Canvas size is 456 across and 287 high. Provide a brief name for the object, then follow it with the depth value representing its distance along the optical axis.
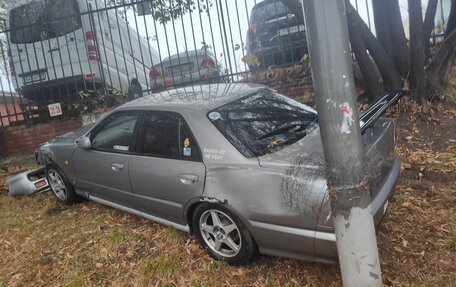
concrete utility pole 2.13
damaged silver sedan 2.92
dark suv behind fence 7.73
